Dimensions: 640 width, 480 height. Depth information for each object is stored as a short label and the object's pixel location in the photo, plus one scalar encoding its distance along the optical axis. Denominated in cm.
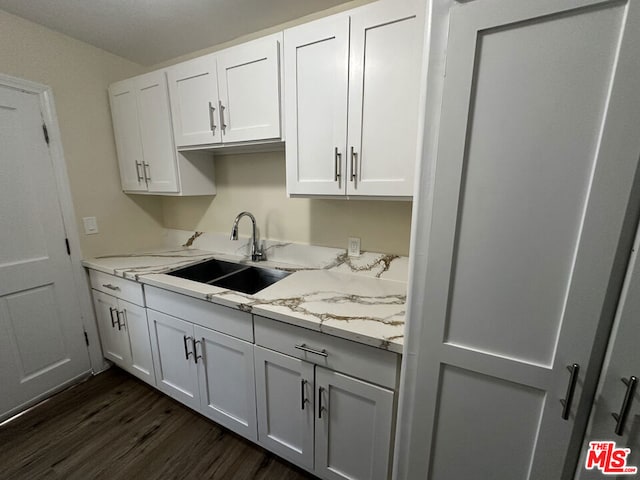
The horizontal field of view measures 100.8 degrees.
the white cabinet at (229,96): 135
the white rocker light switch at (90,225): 192
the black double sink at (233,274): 174
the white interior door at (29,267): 157
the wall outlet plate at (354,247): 161
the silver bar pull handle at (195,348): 146
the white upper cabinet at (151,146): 175
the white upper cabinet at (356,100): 106
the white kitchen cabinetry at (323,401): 101
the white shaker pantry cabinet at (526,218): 57
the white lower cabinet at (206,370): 134
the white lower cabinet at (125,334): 172
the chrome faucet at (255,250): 182
